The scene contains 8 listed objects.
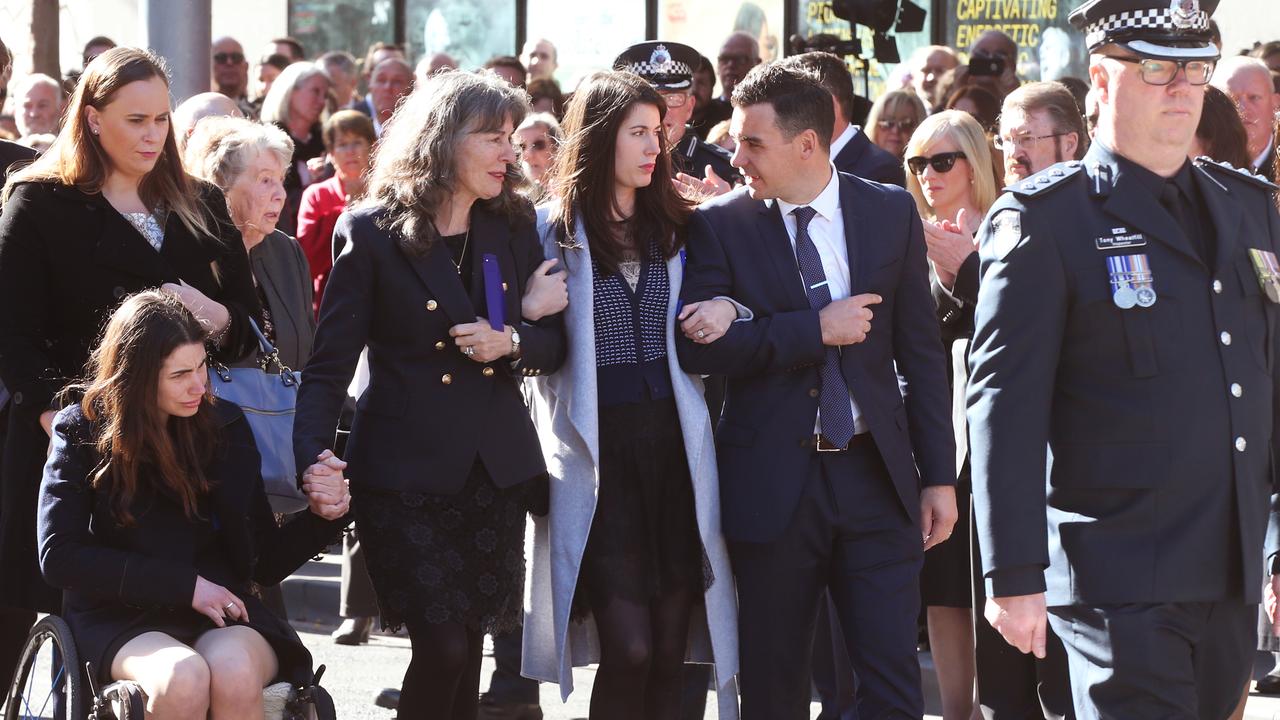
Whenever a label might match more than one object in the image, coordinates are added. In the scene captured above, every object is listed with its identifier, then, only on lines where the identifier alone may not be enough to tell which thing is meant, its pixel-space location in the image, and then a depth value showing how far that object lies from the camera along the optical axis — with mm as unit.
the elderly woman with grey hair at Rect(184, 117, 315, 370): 12984
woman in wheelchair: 9227
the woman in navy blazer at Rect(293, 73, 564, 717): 9687
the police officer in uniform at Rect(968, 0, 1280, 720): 7461
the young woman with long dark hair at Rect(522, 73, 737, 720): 9969
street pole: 17672
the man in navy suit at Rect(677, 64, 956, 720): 9555
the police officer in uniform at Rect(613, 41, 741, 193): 13547
